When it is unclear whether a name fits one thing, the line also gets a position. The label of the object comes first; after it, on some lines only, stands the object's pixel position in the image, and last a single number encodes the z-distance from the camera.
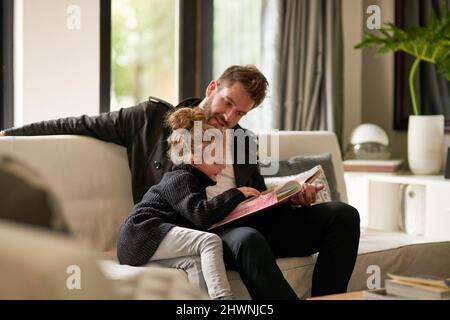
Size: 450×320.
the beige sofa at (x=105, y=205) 2.41
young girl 2.13
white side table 3.82
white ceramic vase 3.87
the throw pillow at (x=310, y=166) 3.01
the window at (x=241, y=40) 3.92
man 2.15
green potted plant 3.78
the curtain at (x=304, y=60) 4.00
